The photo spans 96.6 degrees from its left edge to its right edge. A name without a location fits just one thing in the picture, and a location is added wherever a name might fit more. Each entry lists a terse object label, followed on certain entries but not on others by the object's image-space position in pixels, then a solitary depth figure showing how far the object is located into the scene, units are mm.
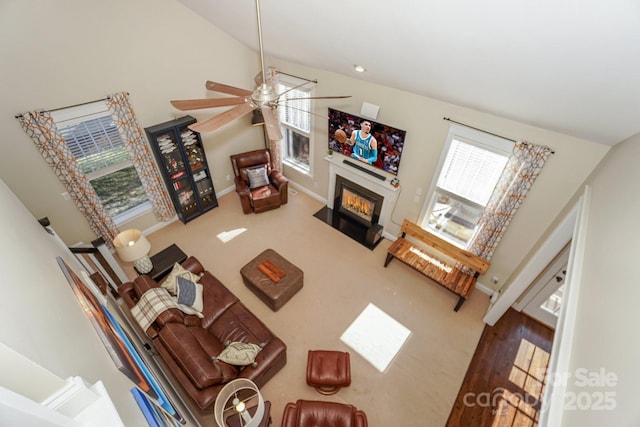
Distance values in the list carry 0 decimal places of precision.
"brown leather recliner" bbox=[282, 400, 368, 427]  2938
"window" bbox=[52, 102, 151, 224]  4039
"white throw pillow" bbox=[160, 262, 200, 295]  3810
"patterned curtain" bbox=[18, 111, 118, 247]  3623
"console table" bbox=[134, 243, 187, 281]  4621
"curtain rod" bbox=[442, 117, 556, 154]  3320
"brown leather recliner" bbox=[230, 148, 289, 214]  5875
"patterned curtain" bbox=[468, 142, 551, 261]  3387
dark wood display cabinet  4867
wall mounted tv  4480
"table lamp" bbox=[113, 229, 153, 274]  4098
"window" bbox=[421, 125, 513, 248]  3781
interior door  3799
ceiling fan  2041
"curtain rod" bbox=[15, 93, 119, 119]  3502
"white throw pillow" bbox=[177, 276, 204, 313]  3699
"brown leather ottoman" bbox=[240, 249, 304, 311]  4227
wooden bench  4379
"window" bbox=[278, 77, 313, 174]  5523
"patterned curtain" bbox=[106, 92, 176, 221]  4270
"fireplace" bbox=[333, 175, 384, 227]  5392
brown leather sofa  2867
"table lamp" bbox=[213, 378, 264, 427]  2266
